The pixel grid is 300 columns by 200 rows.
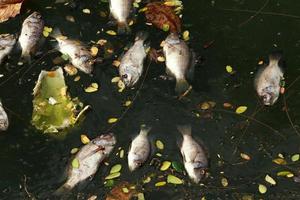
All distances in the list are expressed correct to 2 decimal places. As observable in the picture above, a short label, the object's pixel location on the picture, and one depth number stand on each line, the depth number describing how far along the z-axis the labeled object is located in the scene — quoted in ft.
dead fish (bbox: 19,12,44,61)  17.89
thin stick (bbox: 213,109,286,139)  16.03
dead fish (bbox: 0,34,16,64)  17.67
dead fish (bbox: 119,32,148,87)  16.93
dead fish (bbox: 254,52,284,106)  16.44
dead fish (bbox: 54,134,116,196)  14.78
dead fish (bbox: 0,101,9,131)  15.79
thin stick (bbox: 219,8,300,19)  19.15
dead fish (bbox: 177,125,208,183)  14.90
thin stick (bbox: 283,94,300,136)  16.05
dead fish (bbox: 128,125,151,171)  15.08
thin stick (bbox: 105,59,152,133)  16.16
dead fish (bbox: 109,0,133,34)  18.53
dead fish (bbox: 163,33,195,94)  16.93
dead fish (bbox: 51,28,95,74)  17.47
